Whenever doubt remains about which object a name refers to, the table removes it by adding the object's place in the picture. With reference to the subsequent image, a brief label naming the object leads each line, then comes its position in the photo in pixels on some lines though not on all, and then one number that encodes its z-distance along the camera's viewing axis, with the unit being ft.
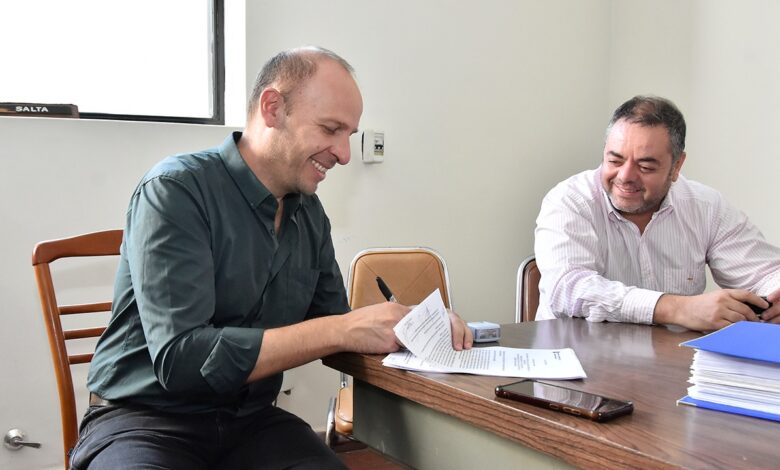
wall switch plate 10.08
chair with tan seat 8.13
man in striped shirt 7.11
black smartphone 3.30
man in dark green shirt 4.43
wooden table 2.95
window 8.39
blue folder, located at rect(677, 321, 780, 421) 3.28
